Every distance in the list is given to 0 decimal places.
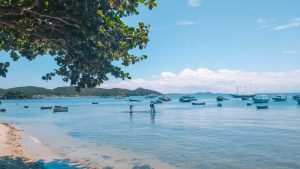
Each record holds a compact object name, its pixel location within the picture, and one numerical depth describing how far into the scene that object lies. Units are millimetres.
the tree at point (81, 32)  9977
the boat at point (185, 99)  167162
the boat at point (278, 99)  149125
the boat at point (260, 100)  127875
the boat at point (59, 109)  92625
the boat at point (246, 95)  176000
